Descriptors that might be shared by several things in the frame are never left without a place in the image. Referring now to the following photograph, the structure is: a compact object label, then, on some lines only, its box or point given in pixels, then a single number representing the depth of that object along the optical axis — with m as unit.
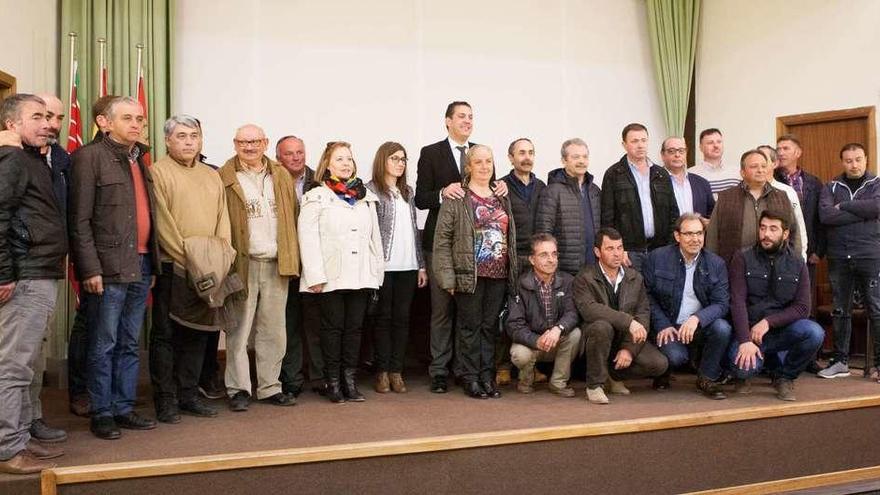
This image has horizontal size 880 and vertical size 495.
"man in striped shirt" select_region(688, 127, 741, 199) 4.93
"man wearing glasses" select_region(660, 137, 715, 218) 4.73
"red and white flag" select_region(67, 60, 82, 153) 4.67
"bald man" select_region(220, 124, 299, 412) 3.81
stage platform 2.91
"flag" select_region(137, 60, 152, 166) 5.00
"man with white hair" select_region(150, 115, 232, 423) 3.50
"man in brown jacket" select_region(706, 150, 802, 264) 4.52
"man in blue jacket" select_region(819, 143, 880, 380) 4.74
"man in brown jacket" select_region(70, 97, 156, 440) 3.16
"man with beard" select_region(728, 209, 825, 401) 4.02
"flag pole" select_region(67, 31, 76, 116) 4.83
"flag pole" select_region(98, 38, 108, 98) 4.86
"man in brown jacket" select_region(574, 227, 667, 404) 4.03
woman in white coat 3.89
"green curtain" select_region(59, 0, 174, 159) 4.94
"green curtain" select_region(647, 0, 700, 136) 6.86
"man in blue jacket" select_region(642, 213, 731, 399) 4.08
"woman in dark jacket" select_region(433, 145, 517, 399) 4.09
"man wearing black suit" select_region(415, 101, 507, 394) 4.29
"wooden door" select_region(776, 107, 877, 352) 5.84
